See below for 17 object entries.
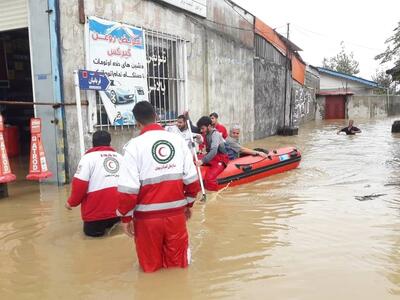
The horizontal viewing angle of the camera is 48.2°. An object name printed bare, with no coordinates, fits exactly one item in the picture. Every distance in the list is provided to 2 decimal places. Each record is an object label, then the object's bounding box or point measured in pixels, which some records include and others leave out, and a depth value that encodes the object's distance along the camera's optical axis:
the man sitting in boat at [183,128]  8.25
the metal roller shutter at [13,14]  8.12
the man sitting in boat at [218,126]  8.74
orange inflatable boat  7.91
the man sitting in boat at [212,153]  7.70
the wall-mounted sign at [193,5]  10.88
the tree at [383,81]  45.06
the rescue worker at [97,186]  4.70
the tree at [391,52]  26.73
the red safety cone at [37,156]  7.23
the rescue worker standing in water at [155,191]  3.42
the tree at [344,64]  66.00
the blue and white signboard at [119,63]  8.40
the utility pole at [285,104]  19.52
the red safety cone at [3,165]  6.62
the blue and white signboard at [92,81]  7.64
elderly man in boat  8.62
